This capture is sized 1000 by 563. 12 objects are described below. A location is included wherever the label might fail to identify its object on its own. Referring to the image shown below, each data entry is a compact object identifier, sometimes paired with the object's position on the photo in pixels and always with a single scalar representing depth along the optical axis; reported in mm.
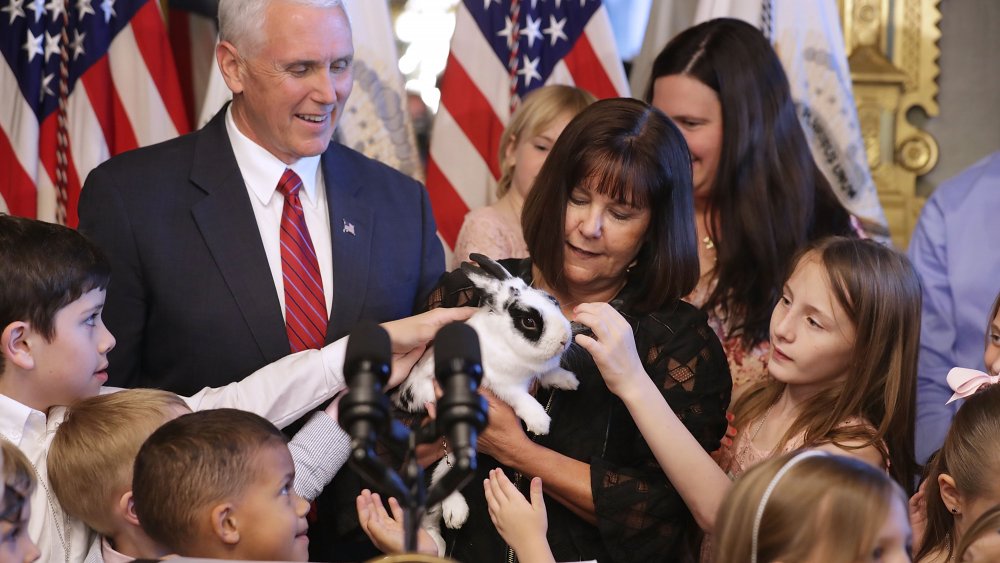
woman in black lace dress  2186
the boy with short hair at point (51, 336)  2139
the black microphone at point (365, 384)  1358
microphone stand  1350
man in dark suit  2412
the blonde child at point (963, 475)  2068
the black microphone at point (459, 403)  1347
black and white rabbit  2166
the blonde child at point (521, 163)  3283
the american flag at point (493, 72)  3787
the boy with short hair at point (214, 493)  1886
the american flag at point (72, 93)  3436
